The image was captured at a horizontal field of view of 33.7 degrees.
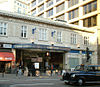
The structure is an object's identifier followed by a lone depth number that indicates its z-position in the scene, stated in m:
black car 13.99
